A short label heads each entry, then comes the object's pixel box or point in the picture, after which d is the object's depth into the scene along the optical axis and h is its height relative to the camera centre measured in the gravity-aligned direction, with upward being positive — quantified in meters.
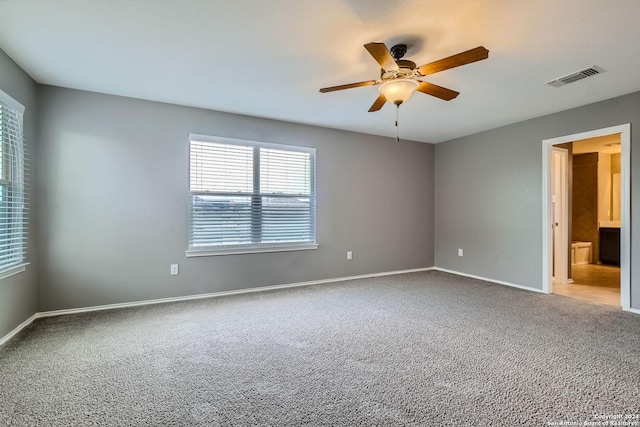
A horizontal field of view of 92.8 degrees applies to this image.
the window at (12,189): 2.56 +0.23
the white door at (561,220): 4.77 -0.09
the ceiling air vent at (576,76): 2.78 +1.32
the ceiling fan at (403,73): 1.97 +1.05
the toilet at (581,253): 6.30 -0.81
